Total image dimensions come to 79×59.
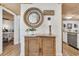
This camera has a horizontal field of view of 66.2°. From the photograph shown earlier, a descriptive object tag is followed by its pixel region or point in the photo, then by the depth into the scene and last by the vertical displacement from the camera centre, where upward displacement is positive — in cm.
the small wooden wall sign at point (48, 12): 123 +34
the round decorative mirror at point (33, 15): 126 +24
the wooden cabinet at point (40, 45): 112 -31
